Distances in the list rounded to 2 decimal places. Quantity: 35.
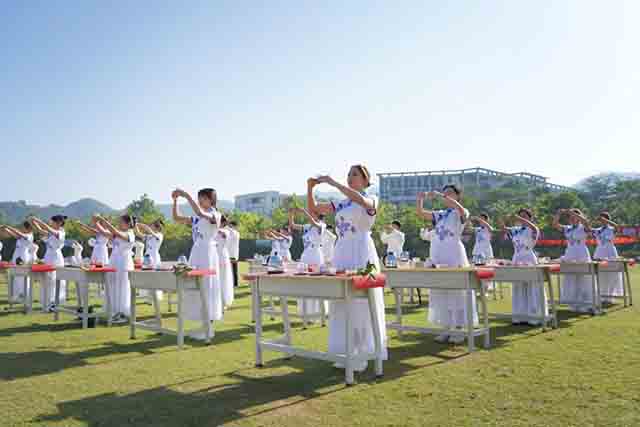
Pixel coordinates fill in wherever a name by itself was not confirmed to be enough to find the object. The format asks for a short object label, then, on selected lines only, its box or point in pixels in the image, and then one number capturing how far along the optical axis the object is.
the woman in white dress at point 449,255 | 8.56
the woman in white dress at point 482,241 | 16.61
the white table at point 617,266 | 12.99
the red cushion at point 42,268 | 12.26
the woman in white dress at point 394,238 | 17.53
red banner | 31.41
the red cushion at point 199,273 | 8.35
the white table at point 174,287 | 8.43
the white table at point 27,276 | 12.78
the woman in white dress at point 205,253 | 9.32
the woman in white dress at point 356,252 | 6.46
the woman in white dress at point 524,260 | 10.59
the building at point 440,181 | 107.38
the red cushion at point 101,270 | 10.37
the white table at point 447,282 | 7.45
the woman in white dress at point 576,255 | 12.85
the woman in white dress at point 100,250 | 14.09
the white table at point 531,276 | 9.52
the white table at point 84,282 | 10.49
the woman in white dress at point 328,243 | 15.91
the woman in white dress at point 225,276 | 10.98
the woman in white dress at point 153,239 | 15.65
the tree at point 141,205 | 96.93
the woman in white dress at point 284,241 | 18.41
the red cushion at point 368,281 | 5.95
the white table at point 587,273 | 11.72
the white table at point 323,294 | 6.01
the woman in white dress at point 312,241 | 13.11
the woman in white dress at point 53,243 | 13.53
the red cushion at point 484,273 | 7.51
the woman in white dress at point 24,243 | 15.42
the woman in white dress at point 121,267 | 11.68
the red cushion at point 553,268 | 9.63
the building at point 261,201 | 153.25
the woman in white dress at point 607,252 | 14.09
